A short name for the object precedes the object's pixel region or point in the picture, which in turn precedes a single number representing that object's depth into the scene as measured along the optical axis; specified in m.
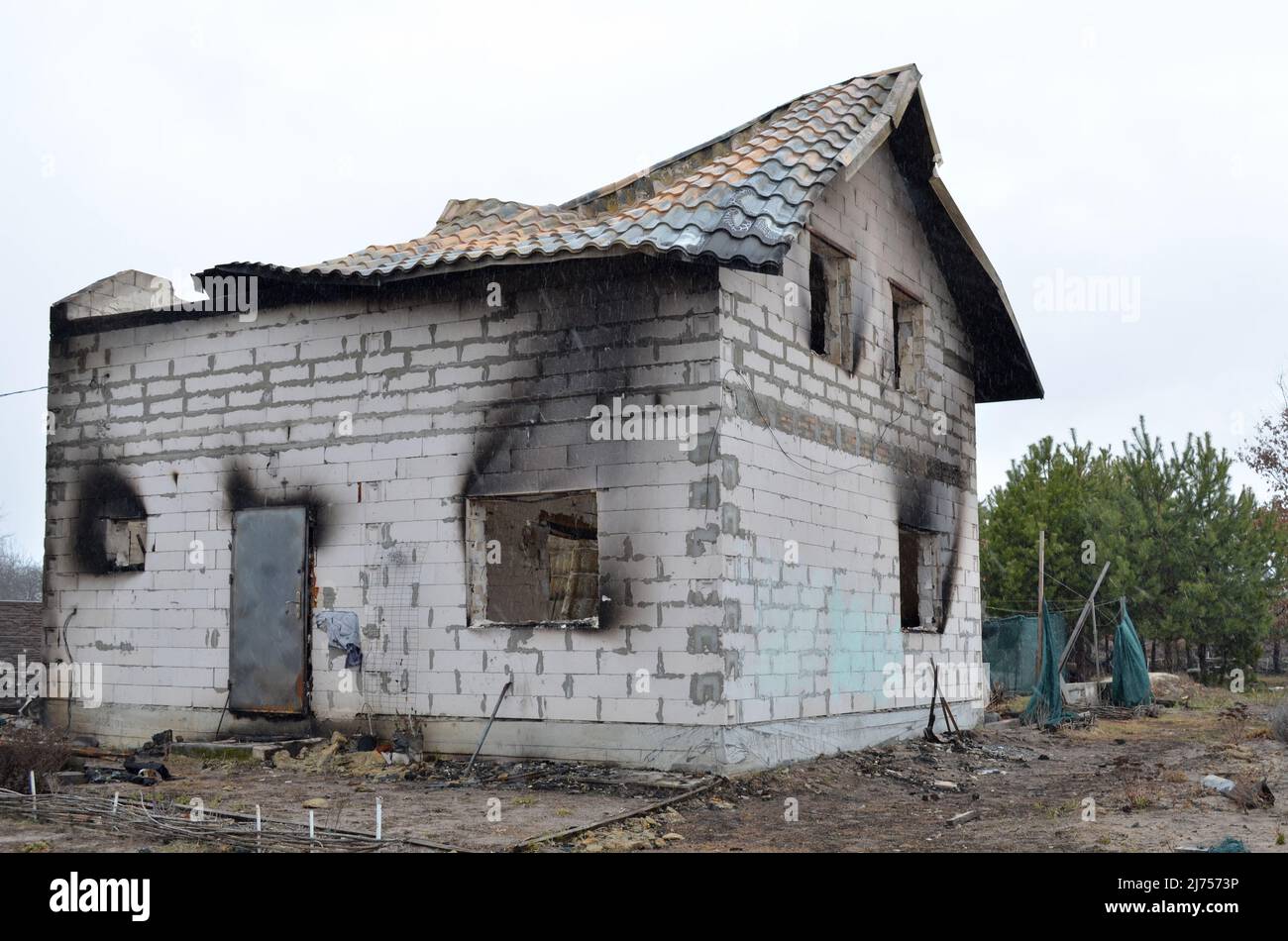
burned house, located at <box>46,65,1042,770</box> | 10.22
